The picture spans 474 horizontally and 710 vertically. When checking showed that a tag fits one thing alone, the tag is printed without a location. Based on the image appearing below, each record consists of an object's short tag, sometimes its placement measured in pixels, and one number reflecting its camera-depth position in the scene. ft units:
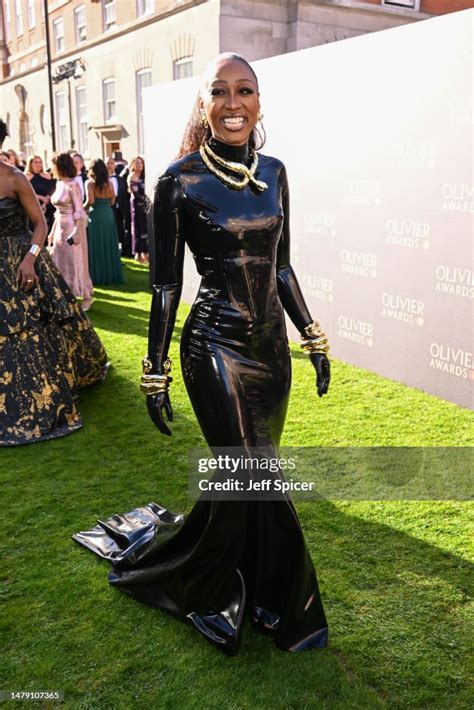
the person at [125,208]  47.47
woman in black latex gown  8.36
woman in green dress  37.11
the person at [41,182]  39.47
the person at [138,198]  43.62
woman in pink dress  28.76
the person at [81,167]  39.29
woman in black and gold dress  16.15
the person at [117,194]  47.23
